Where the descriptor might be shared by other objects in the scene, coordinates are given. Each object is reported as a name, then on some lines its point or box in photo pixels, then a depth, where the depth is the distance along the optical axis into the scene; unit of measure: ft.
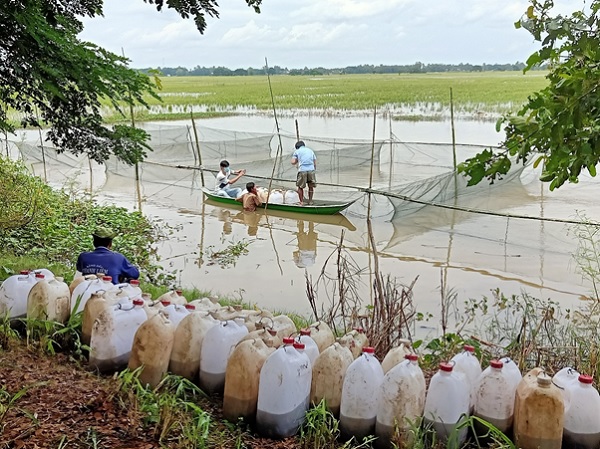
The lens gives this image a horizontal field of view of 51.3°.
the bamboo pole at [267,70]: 47.40
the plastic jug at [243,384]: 8.64
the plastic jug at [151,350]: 9.28
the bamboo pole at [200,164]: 43.09
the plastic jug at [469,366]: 8.75
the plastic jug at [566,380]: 8.27
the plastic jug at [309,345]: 9.16
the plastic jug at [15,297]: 11.34
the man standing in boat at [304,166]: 37.35
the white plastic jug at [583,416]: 8.09
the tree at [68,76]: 9.40
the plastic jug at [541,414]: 7.92
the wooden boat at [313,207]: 33.47
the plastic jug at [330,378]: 8.69
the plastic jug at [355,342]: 9.43
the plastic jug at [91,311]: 10.19
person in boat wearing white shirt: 37.55
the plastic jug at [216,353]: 9.39
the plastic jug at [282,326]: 10.10
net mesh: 33.65
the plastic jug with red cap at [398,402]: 8.14
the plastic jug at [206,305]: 10.69
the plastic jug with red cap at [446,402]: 8.19
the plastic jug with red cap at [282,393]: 8.29
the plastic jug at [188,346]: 9.59
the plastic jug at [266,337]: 9.16
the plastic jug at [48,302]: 10.89
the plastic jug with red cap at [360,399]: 8.30
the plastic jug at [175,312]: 10.15
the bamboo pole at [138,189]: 38.39
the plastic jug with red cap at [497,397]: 8.32
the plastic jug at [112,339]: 9.68
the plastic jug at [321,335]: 10.09
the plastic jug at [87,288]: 11.25
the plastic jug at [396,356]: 9.11
